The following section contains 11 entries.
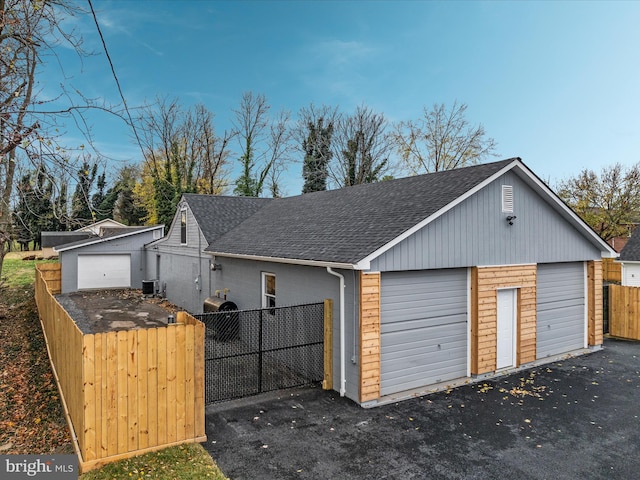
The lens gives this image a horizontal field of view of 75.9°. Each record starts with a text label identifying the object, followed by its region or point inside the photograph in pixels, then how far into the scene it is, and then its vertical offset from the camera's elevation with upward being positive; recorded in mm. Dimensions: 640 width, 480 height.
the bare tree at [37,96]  5493 +2359
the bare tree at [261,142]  36062 +9362
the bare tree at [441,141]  33406 +8761
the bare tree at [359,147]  36031 +8838
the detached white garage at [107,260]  21812 -797
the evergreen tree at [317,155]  35625 +7980
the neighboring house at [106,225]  36800 +1920
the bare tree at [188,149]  35250 +8650
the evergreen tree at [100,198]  41372 +5050
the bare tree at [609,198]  28969 +3458
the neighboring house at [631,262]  21222 -909
